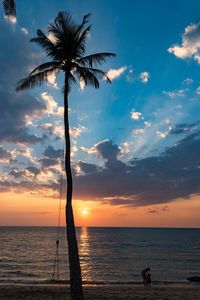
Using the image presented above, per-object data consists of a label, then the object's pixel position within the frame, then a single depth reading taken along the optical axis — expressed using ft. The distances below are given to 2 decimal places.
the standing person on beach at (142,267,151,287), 111.12
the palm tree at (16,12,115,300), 63.98
